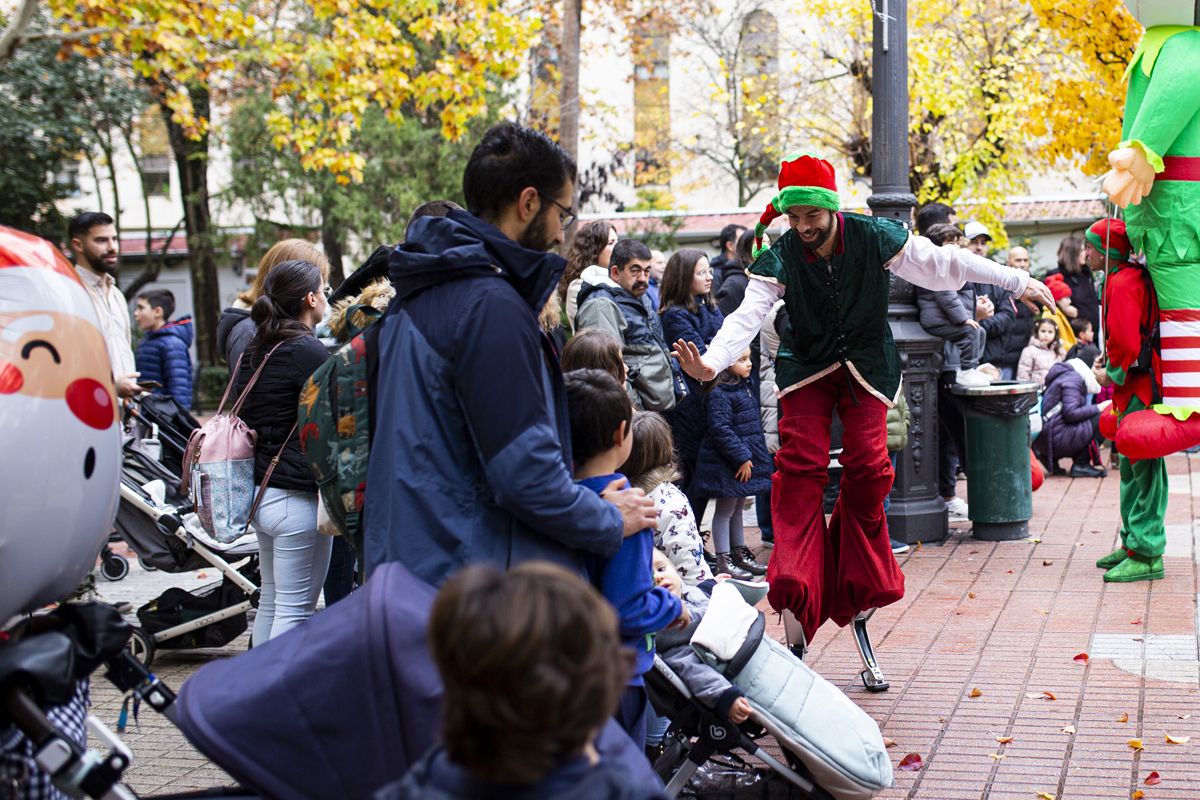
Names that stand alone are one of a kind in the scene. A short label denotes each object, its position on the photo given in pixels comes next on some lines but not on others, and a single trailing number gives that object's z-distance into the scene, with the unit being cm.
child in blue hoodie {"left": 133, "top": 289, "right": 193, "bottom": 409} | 962
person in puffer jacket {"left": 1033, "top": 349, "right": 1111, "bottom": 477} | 1190
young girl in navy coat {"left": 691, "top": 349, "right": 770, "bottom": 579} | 782
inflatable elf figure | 636
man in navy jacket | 289
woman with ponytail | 518
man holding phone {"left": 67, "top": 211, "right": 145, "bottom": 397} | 750
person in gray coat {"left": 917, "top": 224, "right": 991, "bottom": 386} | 827
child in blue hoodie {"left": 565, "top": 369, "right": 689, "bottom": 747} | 326
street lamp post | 827
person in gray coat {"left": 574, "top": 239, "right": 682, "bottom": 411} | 720
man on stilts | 511
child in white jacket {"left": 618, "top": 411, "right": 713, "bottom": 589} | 456
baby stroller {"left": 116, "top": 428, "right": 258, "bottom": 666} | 601
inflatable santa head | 267
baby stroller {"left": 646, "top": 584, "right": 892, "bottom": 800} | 384
